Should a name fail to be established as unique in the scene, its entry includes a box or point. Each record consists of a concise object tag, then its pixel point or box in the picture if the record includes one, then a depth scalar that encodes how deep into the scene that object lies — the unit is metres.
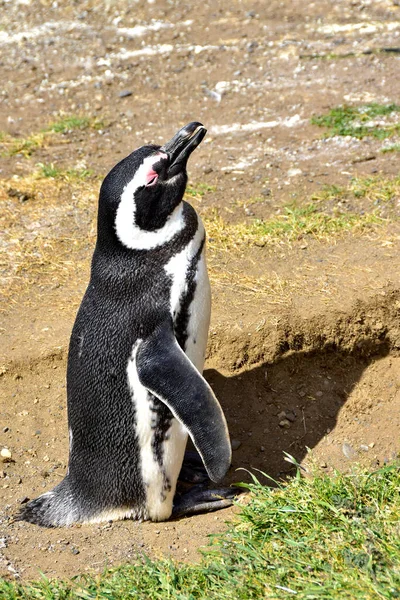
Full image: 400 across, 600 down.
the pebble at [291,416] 7.75
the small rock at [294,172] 10.88
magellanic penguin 6.00
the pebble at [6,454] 7.47
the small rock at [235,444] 7.52
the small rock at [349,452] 7.18
